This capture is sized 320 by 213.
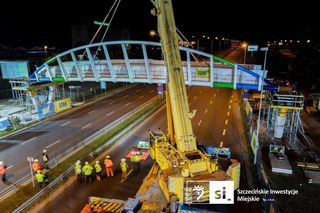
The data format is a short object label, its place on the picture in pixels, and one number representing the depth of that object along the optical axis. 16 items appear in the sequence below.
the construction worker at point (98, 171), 16.67
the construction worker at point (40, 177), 15.45
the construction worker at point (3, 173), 17.12
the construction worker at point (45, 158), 18.46
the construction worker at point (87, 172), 16.20
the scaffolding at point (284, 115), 22.09
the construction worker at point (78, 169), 16.34
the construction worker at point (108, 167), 16.98
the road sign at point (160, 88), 38.15
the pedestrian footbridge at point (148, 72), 21.77
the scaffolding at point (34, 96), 32.09
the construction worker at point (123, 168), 16.81
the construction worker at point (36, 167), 16.34
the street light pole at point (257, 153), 18.76
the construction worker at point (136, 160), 17.86
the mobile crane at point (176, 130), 11.29
